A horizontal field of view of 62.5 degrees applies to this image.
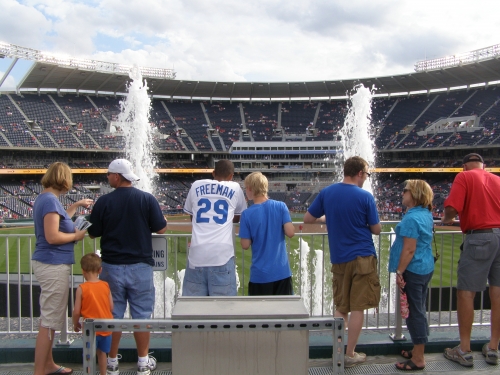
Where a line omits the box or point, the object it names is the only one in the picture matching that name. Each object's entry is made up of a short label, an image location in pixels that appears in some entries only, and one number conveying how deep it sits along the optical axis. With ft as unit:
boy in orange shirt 11.92
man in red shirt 13.73
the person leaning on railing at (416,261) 13.05
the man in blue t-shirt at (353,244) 13.05
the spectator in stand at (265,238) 13.39
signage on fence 14.70
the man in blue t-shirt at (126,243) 12.57
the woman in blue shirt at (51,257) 12.06
